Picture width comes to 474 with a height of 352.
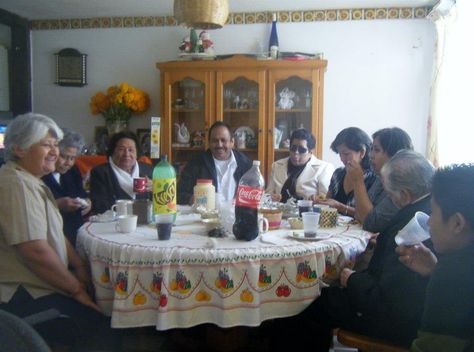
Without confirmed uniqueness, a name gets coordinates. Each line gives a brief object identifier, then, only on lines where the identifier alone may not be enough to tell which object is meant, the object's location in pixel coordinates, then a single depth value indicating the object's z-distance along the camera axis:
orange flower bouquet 3.90
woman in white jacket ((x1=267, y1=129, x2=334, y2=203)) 2.91
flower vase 3.94
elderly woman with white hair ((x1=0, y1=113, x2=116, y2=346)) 1.45
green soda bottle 1.75
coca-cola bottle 1.59
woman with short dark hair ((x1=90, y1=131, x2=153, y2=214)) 2.46
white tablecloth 1.45
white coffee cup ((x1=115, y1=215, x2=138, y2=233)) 1.69
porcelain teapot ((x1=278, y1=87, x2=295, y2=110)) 3.68
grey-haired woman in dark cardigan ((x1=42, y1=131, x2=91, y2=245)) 2.07
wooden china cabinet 3.61
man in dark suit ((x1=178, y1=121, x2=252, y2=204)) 2.80
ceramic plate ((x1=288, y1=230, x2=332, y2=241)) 1.62
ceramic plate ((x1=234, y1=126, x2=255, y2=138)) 3.79
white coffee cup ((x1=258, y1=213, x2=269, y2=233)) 1.70
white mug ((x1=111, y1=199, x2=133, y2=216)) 1.94
